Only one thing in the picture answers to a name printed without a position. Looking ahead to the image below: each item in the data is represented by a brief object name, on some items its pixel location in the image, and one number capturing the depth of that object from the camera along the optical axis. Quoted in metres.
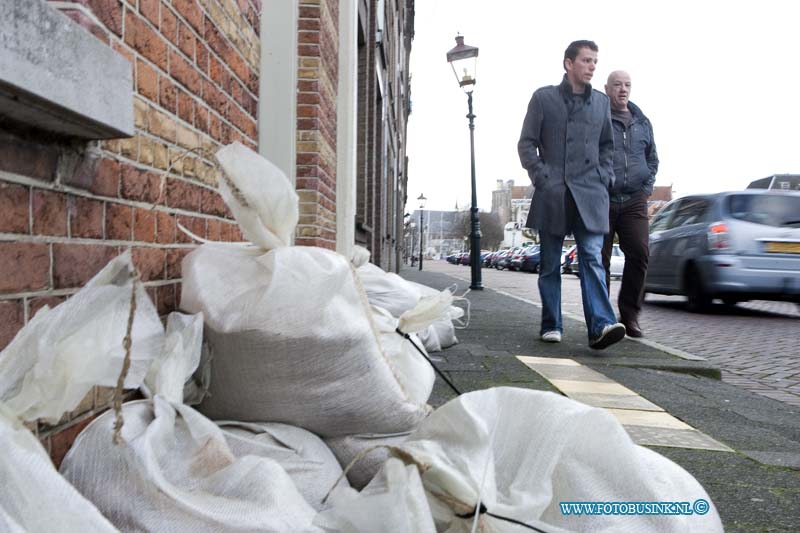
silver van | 7.27
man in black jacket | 4.75
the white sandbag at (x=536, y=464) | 0.97
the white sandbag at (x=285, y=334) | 1.29
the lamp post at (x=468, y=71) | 10.88
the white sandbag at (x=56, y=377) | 0.75
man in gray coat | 4.07
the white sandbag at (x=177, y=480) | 0.92
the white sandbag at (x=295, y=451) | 1.19
